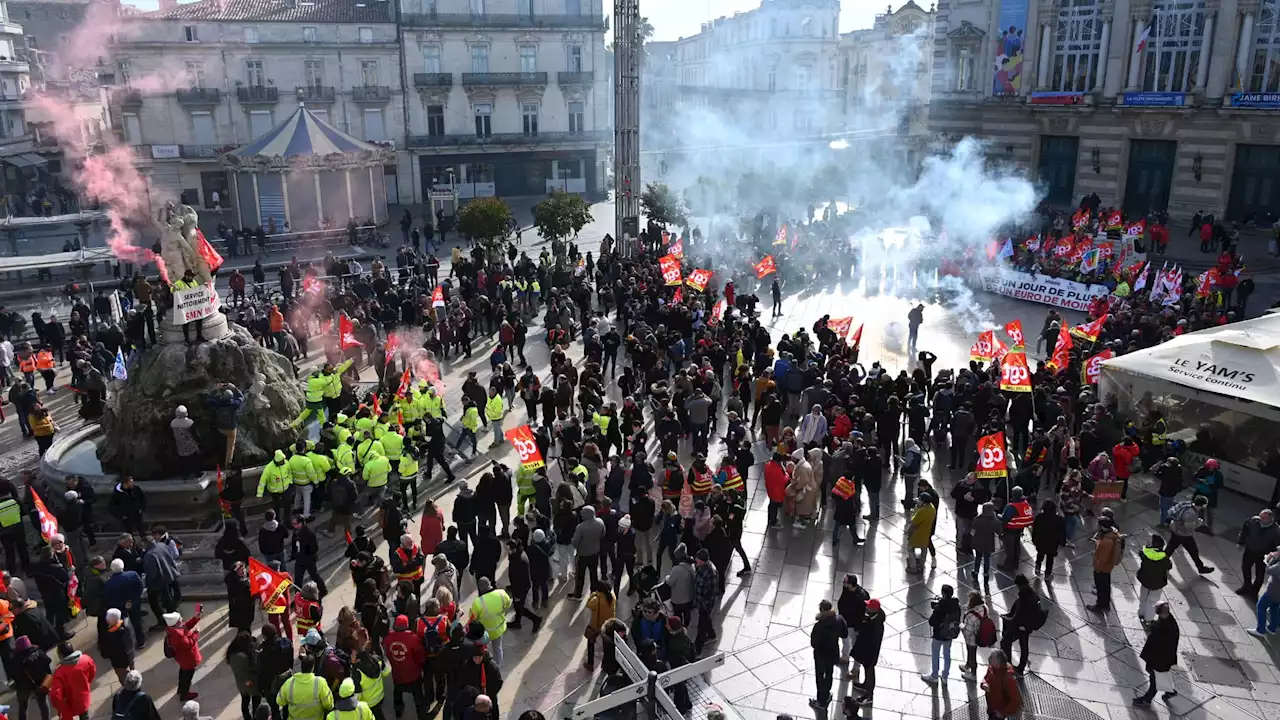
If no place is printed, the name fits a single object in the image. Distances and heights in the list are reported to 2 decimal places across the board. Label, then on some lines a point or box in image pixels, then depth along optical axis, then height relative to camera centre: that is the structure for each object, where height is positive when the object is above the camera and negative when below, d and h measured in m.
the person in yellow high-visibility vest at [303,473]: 13.28 -4.90
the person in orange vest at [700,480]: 13.30 -5.04
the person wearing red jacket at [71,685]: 9.30 -5.35
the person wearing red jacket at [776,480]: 13.53 -5.16
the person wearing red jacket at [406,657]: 9.63 -5.30
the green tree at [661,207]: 35.06 -3.80
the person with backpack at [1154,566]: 11.20 -5.25
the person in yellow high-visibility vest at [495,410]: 16.84 -5.18
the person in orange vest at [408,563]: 11.25 -5.17
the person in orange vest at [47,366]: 20.52 -5.31
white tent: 14.55 -4.47
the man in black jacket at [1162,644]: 9.77 -5.35
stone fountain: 14.52 -4.56
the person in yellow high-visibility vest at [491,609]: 10.05 -5.06
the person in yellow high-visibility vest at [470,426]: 16.16 -5.26
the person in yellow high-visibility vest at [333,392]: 16.69 -4.81
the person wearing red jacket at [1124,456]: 14.17 -5.10
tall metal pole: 29.59 -0.75
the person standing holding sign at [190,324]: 14.62 -3.21
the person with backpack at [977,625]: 9.85 -5.18
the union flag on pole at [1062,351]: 17.70 -4.53
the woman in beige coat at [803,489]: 13.75 -5.37
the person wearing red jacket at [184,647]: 9.93 -5.41
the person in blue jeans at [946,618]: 9.87 -5.12
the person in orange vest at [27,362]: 20.23 -5.15
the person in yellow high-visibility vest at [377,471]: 13.34 -4.88
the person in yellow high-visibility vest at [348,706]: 8.08 -4.88
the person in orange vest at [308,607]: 10.09 -5.08
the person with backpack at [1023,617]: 10.12 -5.26
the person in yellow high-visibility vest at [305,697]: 8.41 -4.95
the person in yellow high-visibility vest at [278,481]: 13.16 -4.94
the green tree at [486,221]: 31.08 -3.73
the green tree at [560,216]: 32.31 -3.75
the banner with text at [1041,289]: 25.14 -5.08
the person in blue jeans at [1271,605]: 11.18 -5.76
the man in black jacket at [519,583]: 11.26 -5.49
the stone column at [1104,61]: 35.53 +1.10
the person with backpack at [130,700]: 8.64 -5.10
